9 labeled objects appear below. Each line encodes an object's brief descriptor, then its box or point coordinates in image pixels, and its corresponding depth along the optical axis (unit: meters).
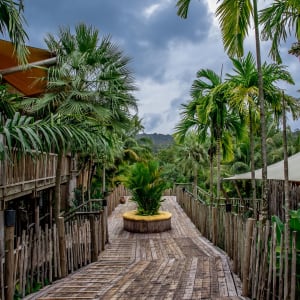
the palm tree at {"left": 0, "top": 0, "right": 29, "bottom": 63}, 5.04
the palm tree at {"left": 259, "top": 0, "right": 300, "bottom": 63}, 6.57
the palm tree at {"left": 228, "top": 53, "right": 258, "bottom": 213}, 6.71
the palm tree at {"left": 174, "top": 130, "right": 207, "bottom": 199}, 18.50
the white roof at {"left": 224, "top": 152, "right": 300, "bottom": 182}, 8.61
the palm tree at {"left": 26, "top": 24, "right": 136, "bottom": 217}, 7.75
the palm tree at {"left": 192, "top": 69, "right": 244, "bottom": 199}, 8.31
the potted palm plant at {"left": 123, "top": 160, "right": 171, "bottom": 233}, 11.70
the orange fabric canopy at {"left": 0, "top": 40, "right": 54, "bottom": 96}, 8.60
